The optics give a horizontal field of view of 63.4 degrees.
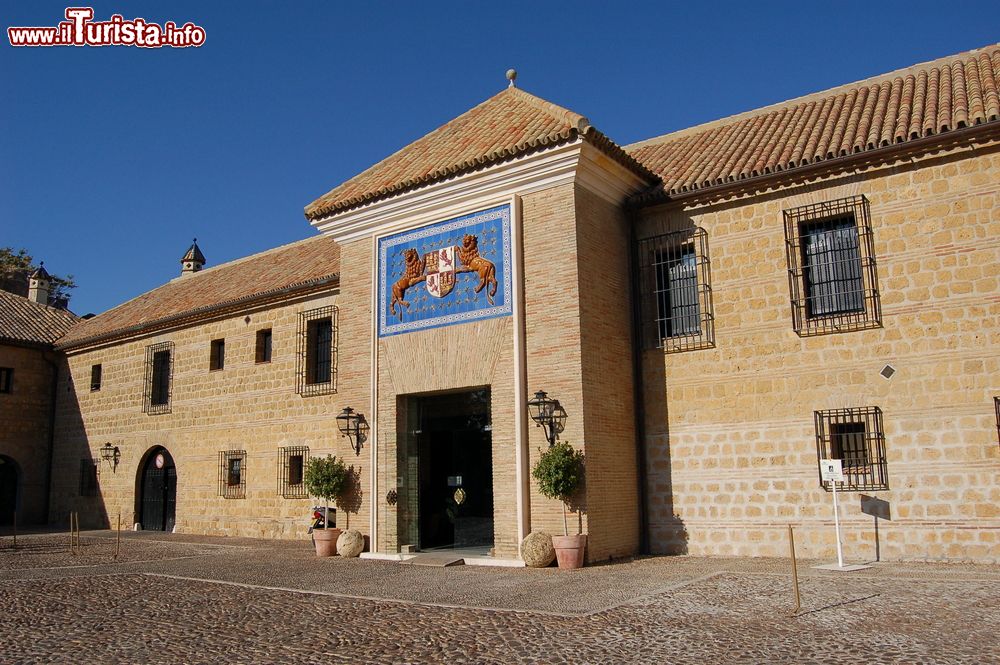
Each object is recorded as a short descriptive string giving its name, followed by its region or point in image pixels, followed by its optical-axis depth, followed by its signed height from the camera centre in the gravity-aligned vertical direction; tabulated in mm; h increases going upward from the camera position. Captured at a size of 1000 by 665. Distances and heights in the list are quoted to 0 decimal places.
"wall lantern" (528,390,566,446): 11805 +634
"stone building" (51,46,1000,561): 11078 +2031
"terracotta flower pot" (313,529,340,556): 13938 -1307
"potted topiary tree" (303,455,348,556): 13938 -378
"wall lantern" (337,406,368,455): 14078 +642
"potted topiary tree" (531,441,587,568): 11180 -305
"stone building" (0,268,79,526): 23812 +1605
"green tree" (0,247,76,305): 40031 +9957
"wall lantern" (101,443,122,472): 22250 +392
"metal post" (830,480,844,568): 10534 -959
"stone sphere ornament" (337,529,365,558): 13500 -1326
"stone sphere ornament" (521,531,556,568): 11328 -1262
